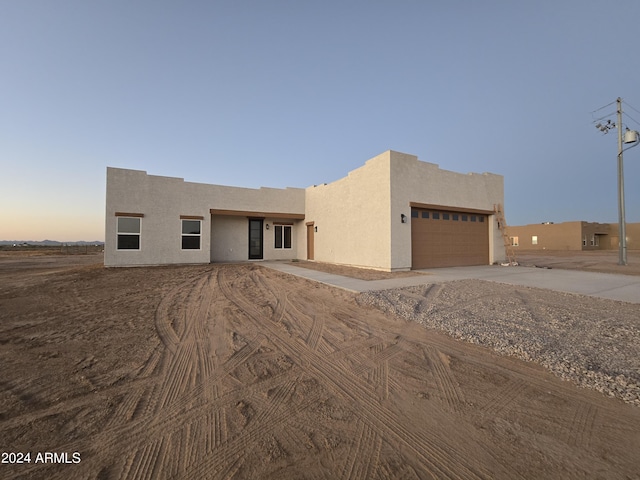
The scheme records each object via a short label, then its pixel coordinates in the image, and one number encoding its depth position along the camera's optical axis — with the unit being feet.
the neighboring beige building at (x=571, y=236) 108.99
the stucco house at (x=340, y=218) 37.09
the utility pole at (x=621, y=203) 45.96
